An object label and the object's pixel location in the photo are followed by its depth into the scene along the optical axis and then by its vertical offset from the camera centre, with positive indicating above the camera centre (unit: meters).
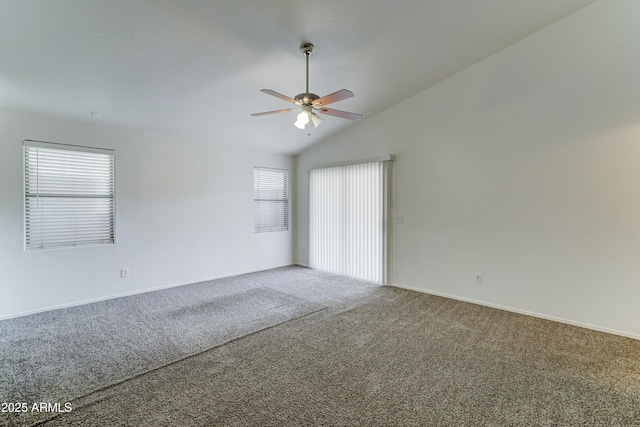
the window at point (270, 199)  6.16 +0.30
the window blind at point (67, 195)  3.78 +0.25
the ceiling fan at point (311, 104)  2.72 +1.08
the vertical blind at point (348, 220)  5.18 -0.13
